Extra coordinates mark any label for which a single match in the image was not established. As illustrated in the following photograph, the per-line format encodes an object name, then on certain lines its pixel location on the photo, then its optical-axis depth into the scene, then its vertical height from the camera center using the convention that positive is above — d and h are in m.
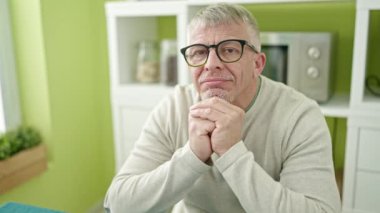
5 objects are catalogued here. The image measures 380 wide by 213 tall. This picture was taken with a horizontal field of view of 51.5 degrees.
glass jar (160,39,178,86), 2.04 -0.08
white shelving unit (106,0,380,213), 1.58 -0.24
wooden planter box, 1.73 -0.54
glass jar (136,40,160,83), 2.14 -0.09
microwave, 1.68 -0.07
